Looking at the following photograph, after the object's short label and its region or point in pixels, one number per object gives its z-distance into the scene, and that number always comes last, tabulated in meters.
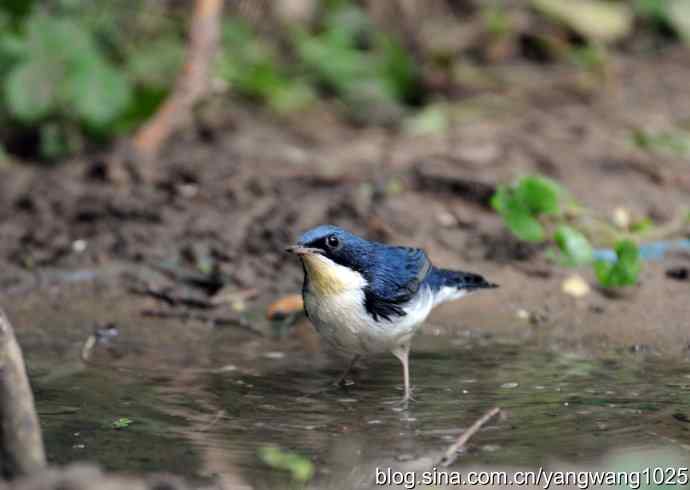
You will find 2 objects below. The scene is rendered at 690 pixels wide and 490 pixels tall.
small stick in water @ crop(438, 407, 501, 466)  8.98
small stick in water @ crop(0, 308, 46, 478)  7.59
